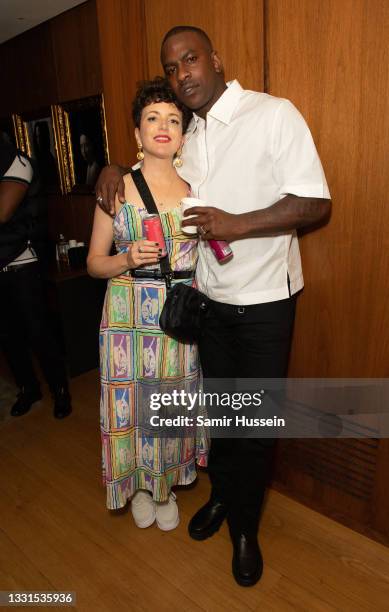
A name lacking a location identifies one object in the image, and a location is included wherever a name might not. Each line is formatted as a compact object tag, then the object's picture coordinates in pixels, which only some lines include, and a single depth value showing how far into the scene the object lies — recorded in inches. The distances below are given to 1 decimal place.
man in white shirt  52.9
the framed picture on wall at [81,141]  124.6
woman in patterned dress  60.7
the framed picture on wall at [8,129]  154.2
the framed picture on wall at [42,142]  140.6
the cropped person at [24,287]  94.4
